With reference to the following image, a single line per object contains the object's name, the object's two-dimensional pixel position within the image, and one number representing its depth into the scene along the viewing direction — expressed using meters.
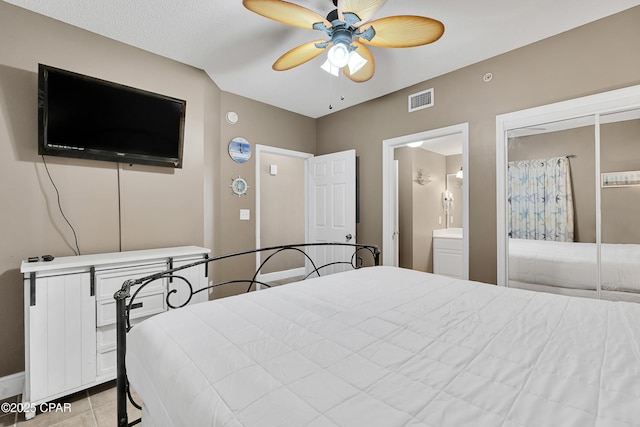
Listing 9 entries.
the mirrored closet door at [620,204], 2.04
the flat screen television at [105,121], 2.02
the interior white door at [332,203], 3.63
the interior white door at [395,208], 3.49
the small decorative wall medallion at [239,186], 3.42
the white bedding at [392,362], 0.67
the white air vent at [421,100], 3.03
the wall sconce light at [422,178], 4.91
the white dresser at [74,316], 1.76
